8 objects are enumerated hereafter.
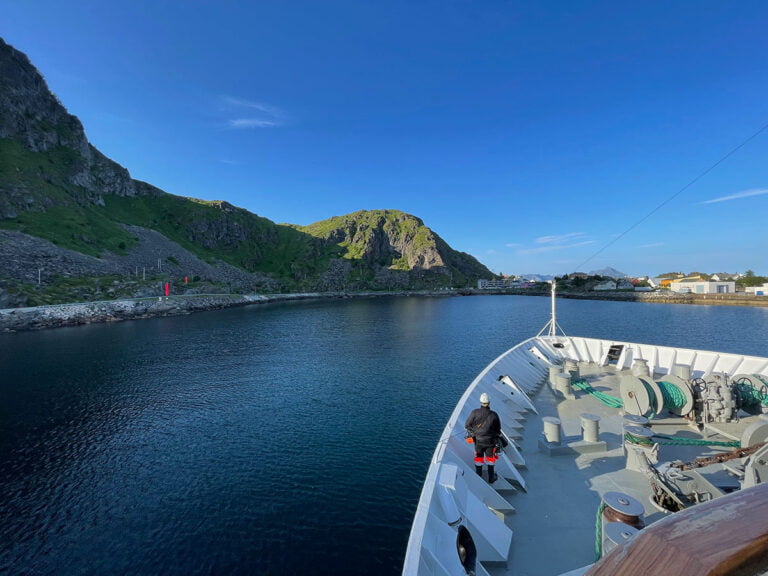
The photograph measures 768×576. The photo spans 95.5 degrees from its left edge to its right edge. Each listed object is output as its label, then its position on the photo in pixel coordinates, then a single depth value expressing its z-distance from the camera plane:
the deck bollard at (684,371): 18.68
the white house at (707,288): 163.38
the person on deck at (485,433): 10.80
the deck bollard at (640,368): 20.09
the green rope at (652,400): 15.30
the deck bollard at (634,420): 13.34
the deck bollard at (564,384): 19.59
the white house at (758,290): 146.06
